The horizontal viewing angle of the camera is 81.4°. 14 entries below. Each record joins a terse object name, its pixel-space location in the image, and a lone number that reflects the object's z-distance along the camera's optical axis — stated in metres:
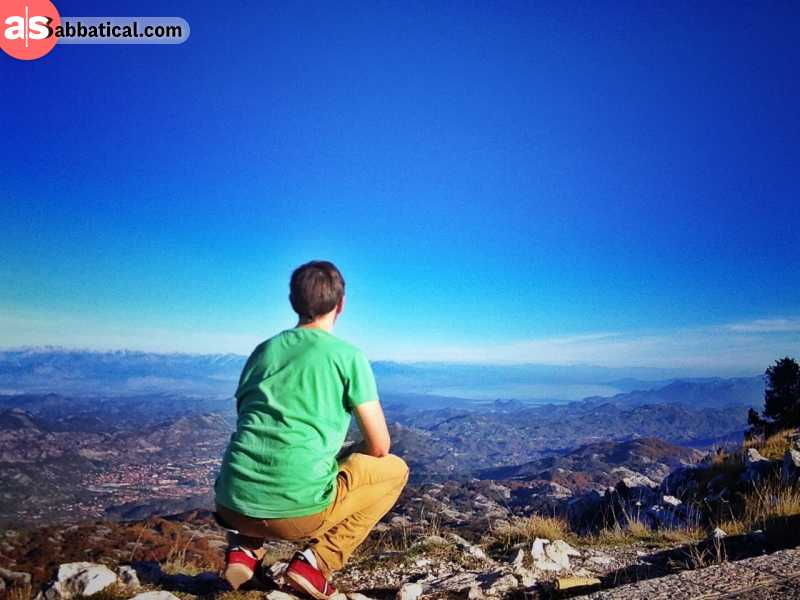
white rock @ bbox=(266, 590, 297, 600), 3.26
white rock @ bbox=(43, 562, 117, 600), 3.61
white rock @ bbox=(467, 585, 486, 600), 3.61
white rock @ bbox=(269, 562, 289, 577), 3.63
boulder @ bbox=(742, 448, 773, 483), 8.04
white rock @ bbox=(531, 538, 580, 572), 4.39
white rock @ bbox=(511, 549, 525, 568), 4.44
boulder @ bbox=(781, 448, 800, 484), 7.24
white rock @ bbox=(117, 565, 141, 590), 3.86
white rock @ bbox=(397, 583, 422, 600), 3.61
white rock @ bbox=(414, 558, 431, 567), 4.87
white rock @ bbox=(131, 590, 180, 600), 3.37
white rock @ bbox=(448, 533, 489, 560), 5.14
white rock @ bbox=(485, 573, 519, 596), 3.71
